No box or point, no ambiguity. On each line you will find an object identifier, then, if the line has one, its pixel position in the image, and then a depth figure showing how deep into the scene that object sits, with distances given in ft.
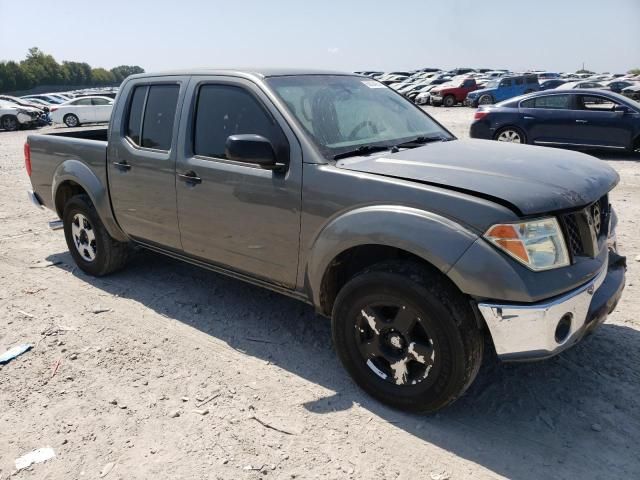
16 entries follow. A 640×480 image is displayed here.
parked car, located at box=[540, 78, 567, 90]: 82.48
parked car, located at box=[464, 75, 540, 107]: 84.89
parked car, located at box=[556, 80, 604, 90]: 64.95
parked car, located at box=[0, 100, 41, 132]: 81.25
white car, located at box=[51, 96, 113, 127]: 82.28
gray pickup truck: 8.40
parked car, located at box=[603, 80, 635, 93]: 85.74
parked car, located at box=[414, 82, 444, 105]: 103.09
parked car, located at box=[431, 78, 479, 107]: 96.07
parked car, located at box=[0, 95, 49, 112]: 93.72
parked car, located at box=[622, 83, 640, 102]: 73.67
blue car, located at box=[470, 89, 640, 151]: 35.58
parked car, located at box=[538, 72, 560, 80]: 127.89
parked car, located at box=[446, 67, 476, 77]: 180.02
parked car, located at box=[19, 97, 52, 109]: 112.12
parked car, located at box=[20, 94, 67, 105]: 117.50
